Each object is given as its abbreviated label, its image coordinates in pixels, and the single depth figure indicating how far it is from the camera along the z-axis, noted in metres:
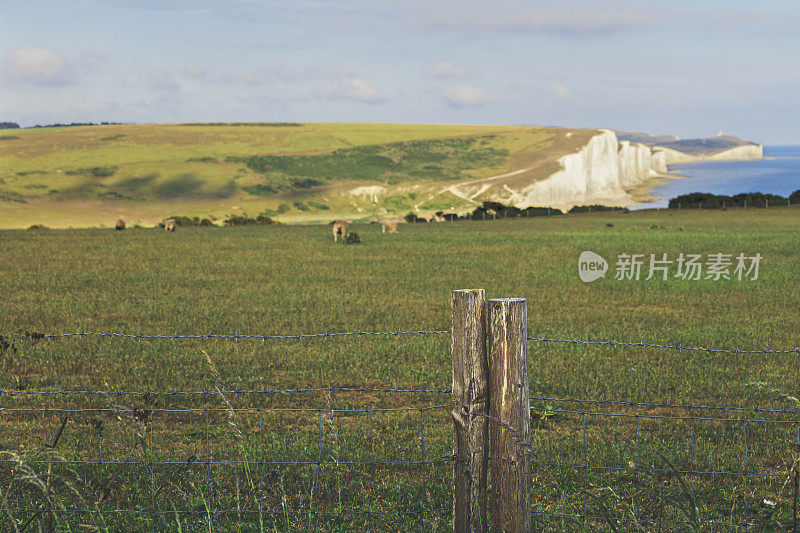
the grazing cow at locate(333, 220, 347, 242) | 40.22
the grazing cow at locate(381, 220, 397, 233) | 47.94
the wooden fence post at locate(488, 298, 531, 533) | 4.48
